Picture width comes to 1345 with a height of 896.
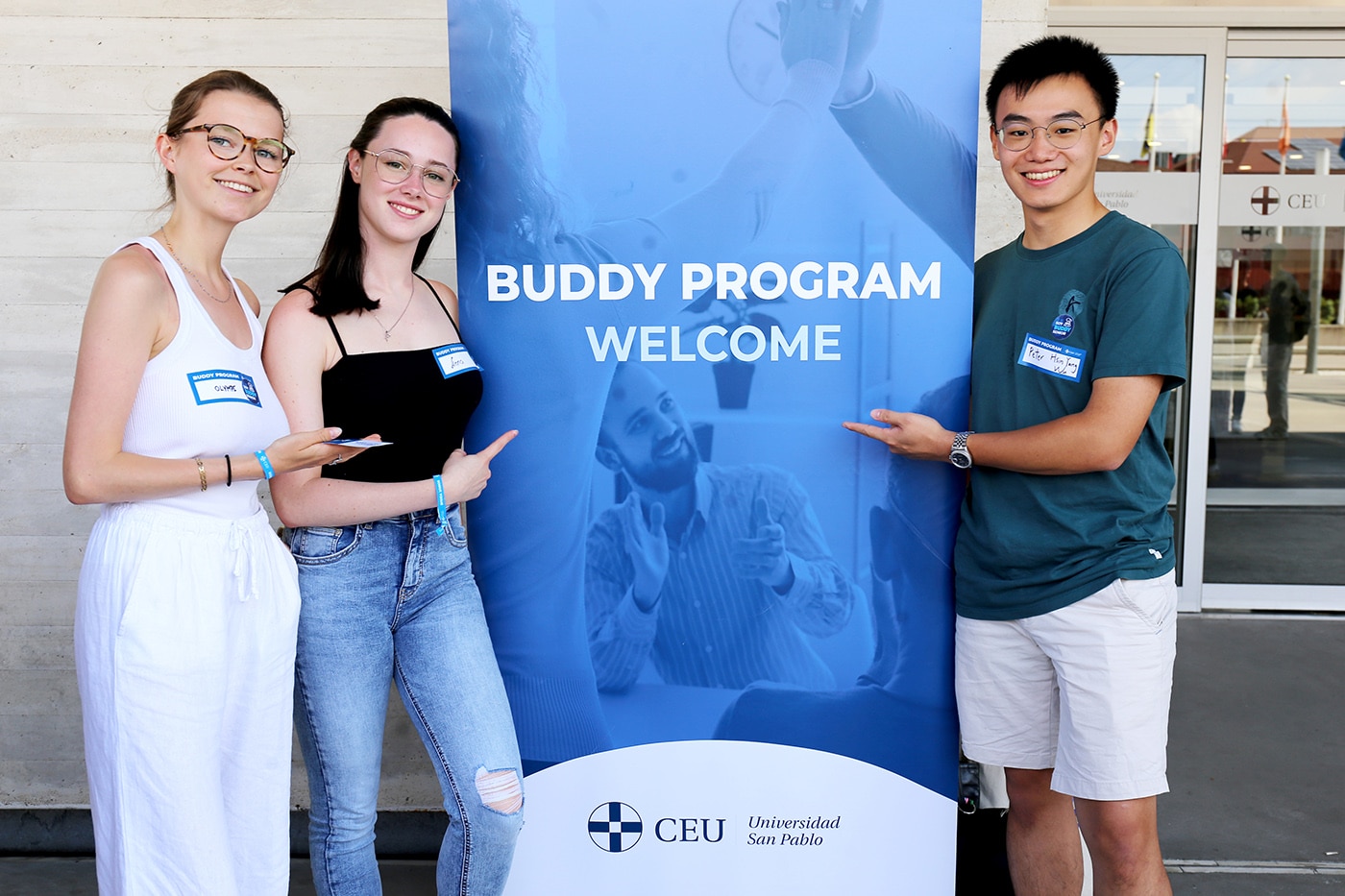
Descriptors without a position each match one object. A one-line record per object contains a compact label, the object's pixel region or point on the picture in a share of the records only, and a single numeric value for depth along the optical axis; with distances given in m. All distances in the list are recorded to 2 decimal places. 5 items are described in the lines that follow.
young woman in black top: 1.70
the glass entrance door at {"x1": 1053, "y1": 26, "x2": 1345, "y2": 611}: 4.82
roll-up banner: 1.85
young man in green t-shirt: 1.71
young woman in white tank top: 1.50
